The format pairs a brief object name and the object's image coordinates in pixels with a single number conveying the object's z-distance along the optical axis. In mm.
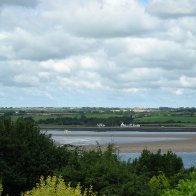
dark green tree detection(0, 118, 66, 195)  30984
